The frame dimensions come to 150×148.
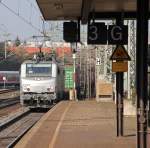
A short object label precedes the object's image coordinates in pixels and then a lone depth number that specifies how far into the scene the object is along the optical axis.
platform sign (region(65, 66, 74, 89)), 61.31
